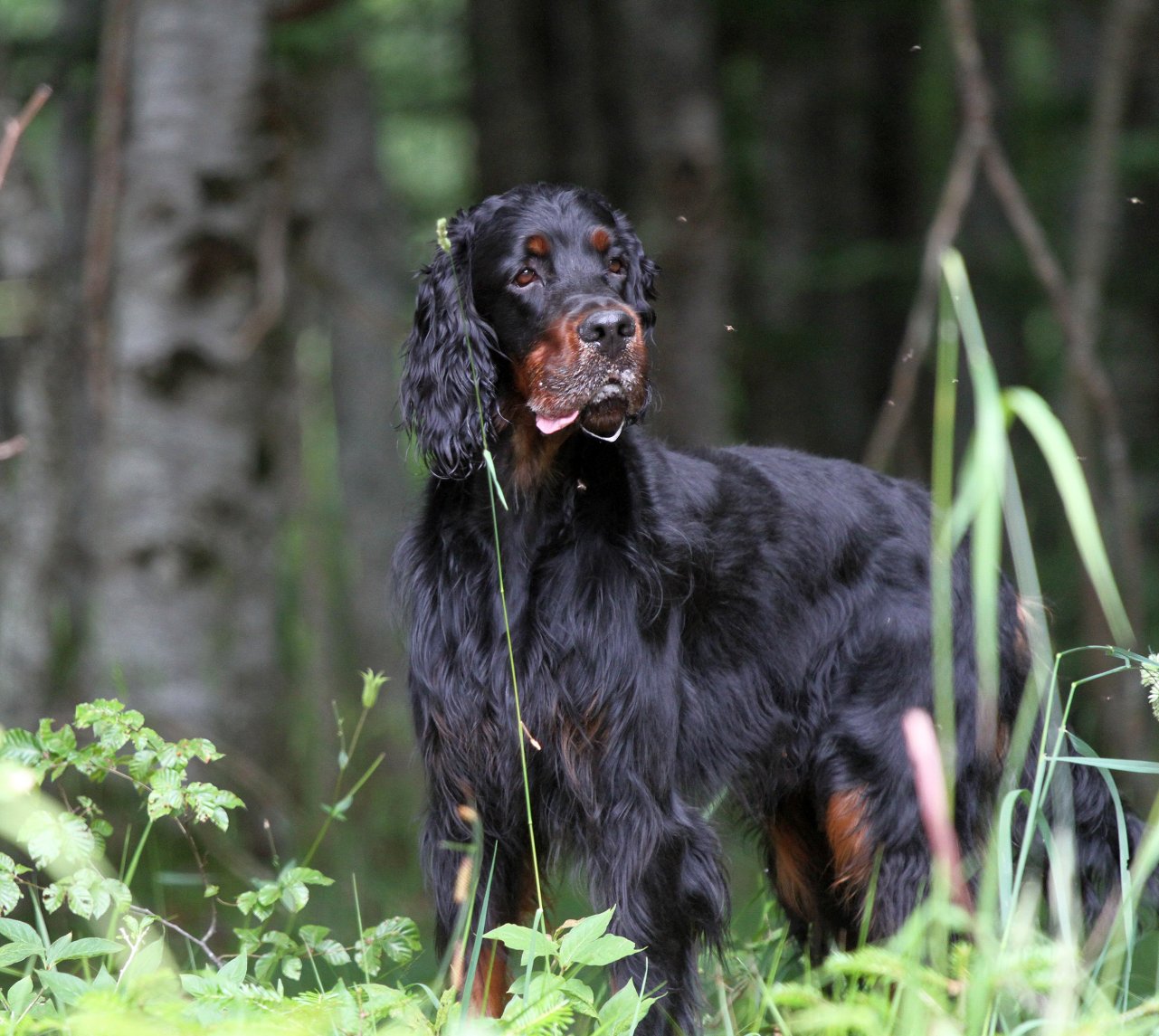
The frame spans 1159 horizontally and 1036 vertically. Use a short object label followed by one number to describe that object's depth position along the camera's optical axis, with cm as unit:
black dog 634
